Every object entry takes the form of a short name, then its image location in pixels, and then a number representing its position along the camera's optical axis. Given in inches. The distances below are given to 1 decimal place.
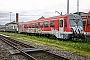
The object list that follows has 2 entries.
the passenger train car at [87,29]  571.1
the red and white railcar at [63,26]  737.0
